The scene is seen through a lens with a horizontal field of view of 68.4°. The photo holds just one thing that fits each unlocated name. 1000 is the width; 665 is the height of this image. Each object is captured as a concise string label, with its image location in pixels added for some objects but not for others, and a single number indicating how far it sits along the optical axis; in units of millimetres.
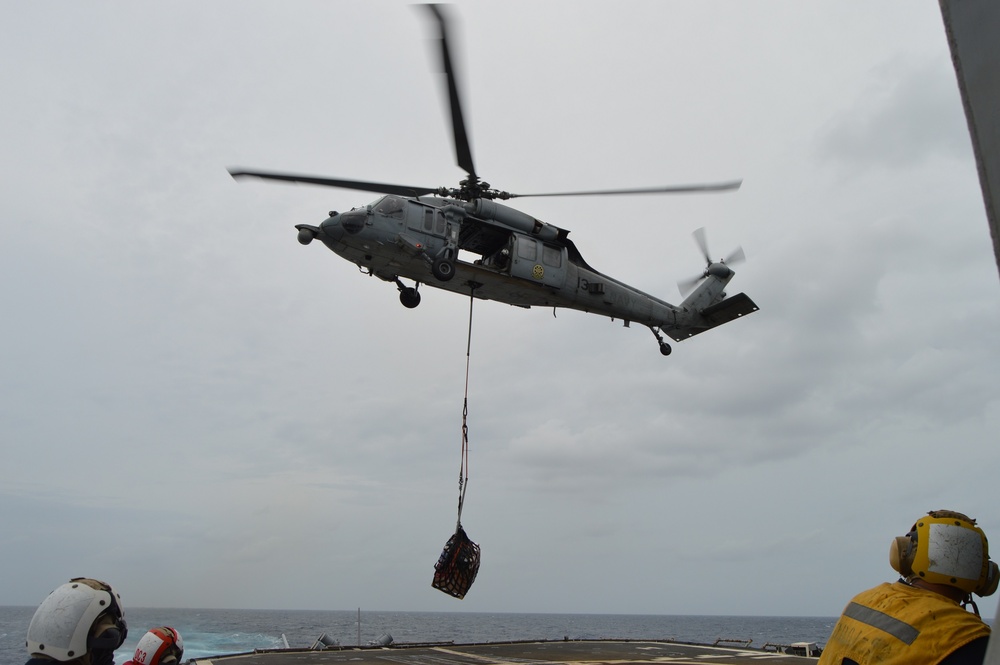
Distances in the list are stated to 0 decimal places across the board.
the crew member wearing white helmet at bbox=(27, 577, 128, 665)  3285
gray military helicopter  15375
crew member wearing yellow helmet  2334
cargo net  10086
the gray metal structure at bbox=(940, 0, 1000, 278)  1543
